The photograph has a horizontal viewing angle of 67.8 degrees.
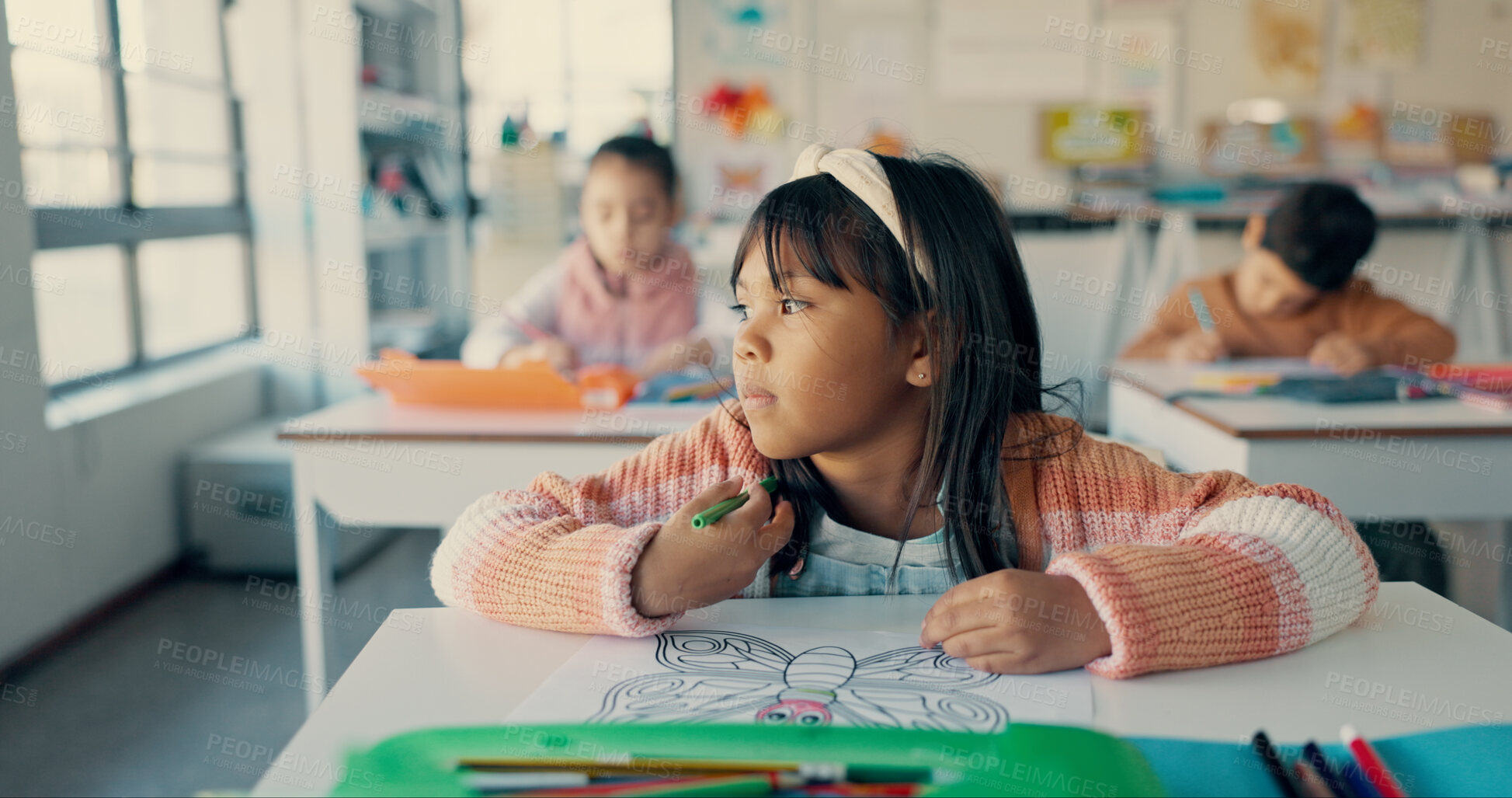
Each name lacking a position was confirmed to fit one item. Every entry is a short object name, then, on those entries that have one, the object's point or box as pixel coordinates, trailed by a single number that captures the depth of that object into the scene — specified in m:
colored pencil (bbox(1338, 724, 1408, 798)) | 0.63
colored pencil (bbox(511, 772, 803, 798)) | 0.60
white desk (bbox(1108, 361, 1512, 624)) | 1.73
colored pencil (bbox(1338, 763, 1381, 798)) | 0.64
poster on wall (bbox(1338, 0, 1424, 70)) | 5.47
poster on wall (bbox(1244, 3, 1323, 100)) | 5.48
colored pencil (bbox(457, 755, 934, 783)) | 0.64
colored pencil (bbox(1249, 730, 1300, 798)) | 0.65
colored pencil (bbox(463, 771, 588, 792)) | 0.63
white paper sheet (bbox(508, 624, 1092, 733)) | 0.74
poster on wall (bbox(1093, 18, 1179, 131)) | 5.53
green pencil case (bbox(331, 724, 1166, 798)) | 0.65
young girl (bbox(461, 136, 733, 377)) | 2.53
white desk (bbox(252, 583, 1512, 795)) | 0.73
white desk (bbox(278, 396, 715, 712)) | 1.75
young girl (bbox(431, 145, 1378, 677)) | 0.84
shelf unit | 3.95
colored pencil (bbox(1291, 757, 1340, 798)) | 0.63
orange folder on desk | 1.90
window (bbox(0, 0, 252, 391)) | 2.54
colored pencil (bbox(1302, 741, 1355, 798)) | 0.64
